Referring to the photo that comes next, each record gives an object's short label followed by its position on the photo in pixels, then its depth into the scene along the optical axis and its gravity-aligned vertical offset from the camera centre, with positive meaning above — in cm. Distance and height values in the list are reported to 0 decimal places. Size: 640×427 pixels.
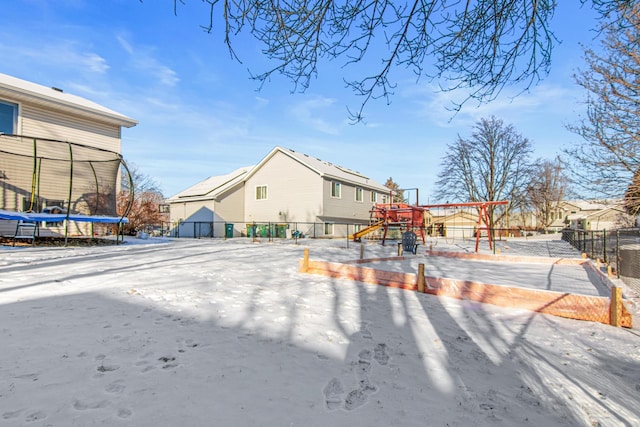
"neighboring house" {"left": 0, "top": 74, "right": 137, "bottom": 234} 1009 +210
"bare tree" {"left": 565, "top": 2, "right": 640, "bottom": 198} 818 +277
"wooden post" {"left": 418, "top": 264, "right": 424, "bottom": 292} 594 -112
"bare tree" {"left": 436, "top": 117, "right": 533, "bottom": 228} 2723 +460
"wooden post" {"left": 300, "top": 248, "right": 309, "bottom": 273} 726 -105
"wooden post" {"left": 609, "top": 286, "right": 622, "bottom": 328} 436 -121
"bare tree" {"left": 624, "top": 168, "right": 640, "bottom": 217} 838 +64
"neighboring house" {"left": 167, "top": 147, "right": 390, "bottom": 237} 2347 +165
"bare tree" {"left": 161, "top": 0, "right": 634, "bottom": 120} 343 +215
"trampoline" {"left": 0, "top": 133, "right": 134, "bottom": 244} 988 +125
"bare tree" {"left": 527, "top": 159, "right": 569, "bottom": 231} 2775 +311
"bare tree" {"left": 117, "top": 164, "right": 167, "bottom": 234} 1750 +29
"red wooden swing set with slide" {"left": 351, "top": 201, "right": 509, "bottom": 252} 1611 +24
